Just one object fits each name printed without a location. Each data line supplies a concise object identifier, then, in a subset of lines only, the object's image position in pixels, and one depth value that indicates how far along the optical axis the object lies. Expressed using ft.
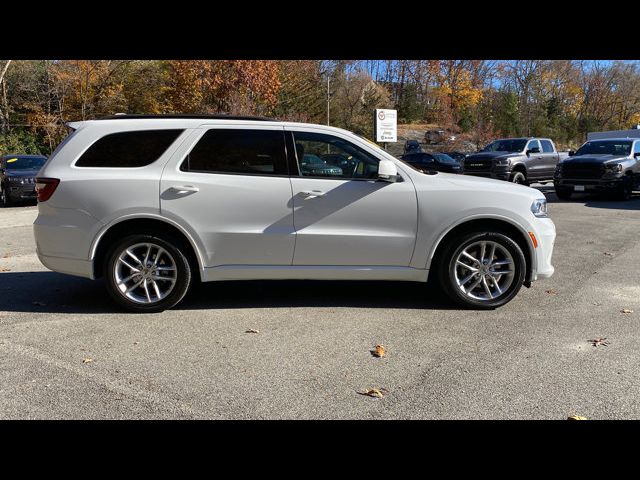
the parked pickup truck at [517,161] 61.46
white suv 17.25
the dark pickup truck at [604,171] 52.54
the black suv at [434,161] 94.63
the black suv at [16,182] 54.29
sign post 112.37
